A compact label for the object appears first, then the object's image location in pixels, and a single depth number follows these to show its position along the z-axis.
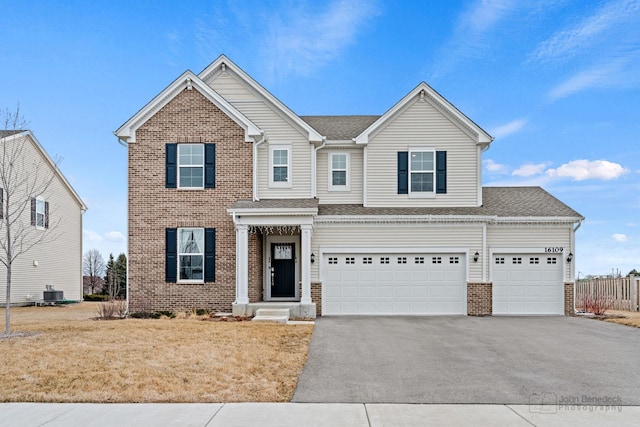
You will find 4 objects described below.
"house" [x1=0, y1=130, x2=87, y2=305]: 23.00
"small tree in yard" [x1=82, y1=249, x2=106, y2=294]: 39.75
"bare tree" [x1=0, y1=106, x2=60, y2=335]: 22.28
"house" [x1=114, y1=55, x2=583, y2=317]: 16.94
